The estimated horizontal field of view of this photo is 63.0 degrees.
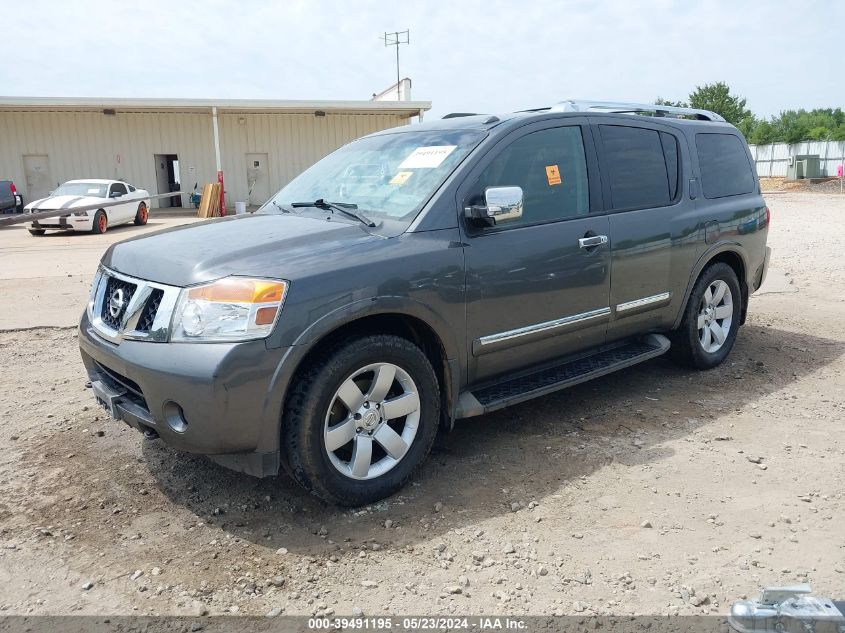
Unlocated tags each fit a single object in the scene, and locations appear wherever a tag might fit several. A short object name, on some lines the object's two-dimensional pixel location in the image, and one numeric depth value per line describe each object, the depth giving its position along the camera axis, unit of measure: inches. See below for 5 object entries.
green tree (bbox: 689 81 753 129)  2805.1
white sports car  687.7
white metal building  1047.6
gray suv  118.3
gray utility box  1598.2
